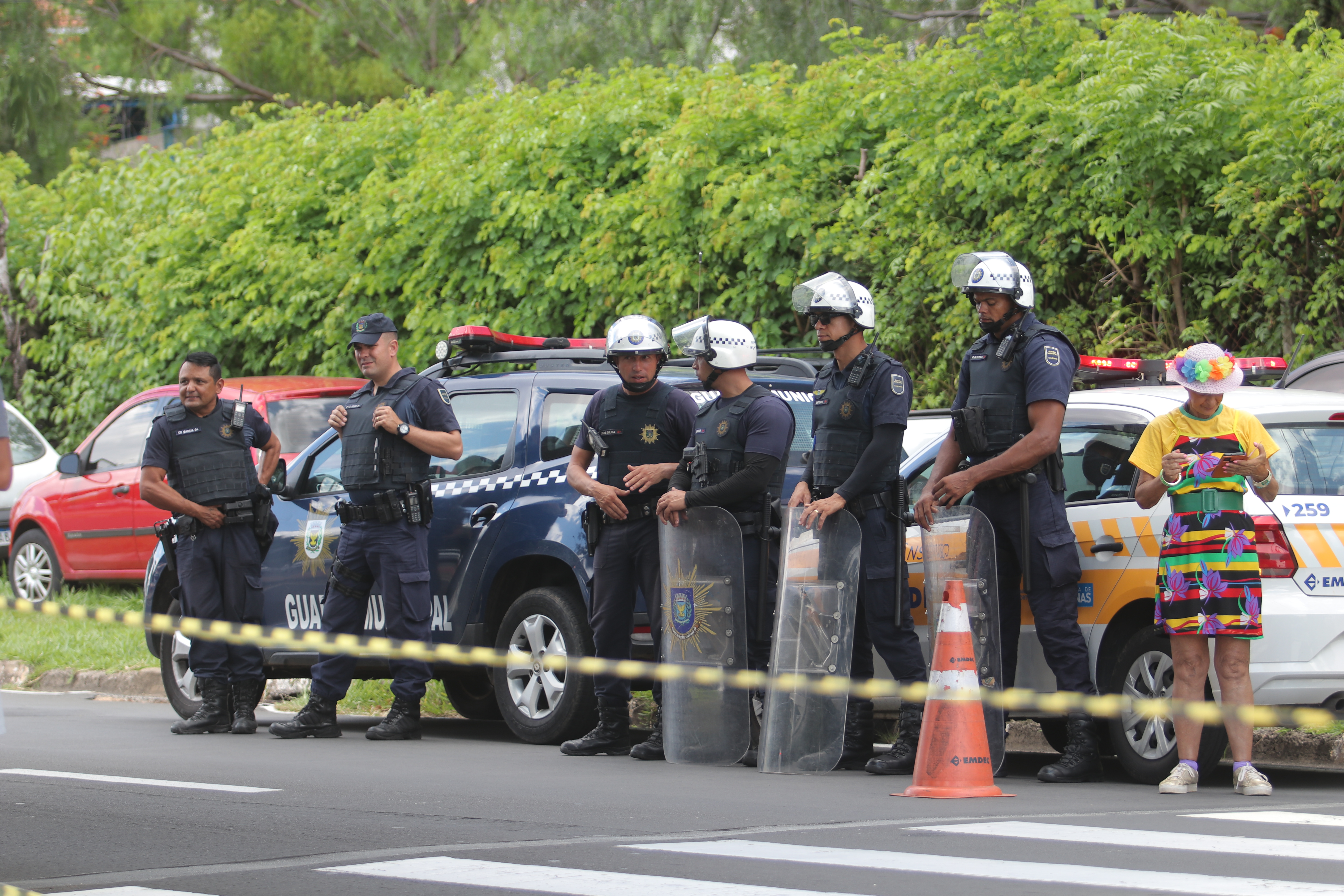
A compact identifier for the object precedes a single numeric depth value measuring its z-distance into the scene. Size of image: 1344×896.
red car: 24.12
